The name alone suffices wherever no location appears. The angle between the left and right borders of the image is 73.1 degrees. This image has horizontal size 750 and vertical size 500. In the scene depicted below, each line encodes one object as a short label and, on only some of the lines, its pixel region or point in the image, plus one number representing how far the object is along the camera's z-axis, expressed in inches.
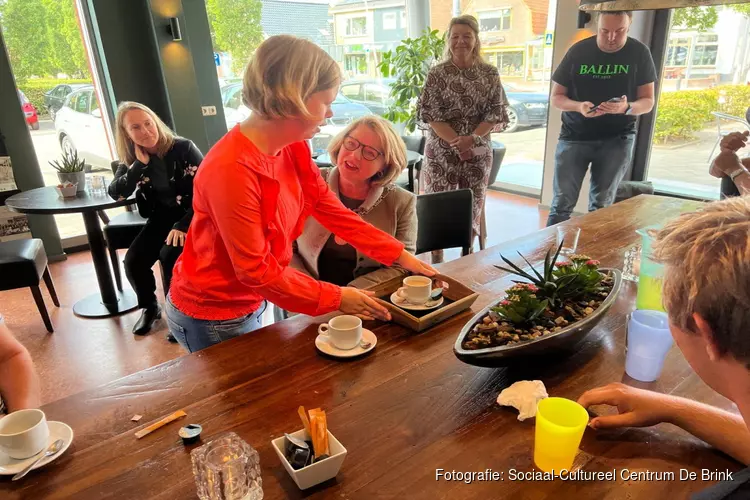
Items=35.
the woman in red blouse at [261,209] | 45.9
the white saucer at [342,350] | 47.4
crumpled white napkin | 39.5
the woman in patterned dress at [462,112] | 122.6
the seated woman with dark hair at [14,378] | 48.2
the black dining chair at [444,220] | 89.8
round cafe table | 113.5
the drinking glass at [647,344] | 42.2
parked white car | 169.0
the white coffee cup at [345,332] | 47.7
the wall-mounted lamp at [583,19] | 158.9
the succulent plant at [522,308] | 45.6
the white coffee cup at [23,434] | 35.0
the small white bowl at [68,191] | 119.2
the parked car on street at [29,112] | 155.3
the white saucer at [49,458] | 34.6
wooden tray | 52.4
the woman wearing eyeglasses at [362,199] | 72.9
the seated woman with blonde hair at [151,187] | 111.3
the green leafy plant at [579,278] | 49.7
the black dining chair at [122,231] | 129.3
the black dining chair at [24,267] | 112.3
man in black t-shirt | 120.3
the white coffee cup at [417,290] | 55.6
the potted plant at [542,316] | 42.4
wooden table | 33.8
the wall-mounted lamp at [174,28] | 163.0
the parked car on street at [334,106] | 193.9
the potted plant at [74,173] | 120.0
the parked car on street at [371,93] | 245.5
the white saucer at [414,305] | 54.9
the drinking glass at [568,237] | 72.5
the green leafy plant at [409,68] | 200.7
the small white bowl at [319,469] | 32.7
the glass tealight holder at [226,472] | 31.9
